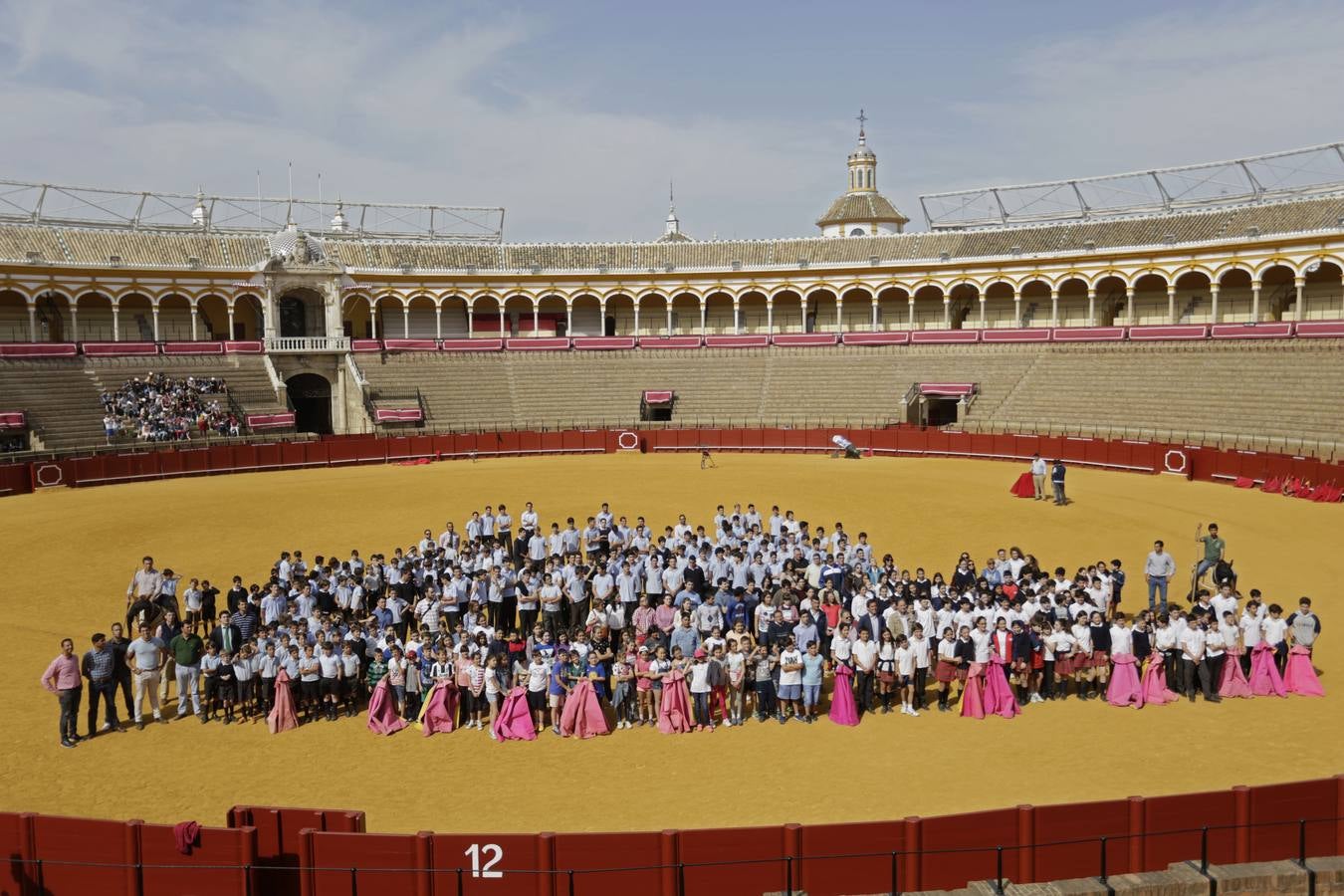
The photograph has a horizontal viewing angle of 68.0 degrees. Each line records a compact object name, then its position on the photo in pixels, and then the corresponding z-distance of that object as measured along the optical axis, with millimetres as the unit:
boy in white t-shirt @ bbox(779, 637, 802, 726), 12867
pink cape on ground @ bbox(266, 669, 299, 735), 12922
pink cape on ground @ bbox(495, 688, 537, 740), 12641
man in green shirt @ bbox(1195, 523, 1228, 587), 17641
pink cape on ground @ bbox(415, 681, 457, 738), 12875
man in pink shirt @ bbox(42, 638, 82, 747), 12273
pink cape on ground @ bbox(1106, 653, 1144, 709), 13297
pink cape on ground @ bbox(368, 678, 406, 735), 12883
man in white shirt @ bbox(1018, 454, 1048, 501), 28422
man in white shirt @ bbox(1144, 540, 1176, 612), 16688
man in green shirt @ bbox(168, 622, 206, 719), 13281
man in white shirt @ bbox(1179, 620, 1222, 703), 13211
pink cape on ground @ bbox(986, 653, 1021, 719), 13055
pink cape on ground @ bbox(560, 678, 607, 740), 12742
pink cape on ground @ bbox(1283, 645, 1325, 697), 13398
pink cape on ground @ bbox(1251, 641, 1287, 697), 13477
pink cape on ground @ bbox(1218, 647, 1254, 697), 13414
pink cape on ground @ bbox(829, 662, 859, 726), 12961
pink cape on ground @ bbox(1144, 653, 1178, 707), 13352
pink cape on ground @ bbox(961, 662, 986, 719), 13078
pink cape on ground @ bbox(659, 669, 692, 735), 12742
